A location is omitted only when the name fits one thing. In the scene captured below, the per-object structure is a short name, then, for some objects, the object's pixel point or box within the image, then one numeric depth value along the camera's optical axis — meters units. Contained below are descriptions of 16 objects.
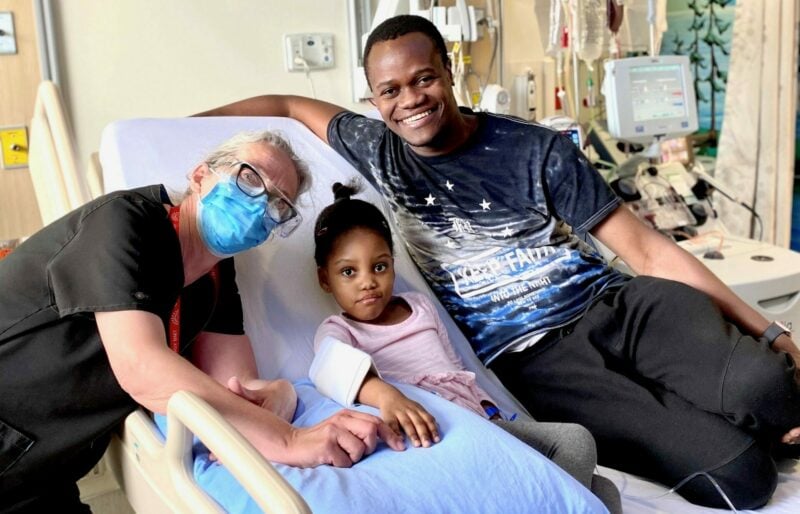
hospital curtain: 3.29
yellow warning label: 2.23
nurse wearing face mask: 1.19
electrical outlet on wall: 2.62
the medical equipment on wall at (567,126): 2.57
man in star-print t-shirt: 1.53
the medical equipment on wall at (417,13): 2.56
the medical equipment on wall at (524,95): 3.06
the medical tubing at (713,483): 1.43
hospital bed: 1.13
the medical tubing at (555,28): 2.92
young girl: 1.61
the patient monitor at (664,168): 2.55
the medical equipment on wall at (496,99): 2.62
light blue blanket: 1.09
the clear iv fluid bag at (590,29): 2.80
